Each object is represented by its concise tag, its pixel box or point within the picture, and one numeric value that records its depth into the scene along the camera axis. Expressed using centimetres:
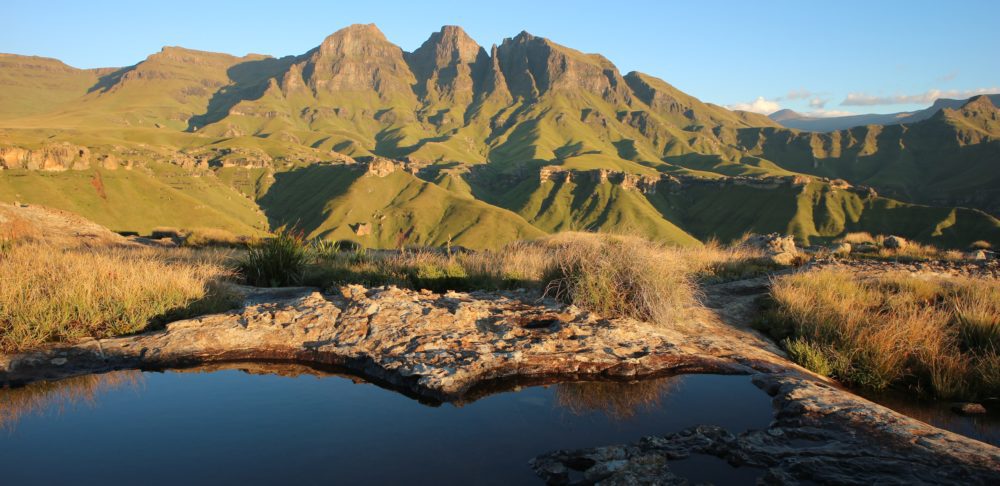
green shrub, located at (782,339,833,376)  792
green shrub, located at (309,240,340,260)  1540
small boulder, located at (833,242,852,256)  2108
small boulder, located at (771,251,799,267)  1844
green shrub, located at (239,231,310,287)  1217
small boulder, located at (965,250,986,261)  2015
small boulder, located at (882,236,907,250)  2338
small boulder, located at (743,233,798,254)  2108
